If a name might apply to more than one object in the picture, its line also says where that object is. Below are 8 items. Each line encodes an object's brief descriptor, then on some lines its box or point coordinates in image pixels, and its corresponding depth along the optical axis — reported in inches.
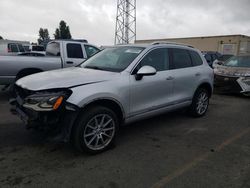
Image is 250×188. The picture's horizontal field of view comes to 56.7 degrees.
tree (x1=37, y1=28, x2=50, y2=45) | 2576.3
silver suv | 125.2
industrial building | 1302.9
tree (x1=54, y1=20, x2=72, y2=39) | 2032.4
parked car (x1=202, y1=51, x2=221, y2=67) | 602.5
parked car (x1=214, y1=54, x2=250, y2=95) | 308.5
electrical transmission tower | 1363.2
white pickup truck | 255.8
